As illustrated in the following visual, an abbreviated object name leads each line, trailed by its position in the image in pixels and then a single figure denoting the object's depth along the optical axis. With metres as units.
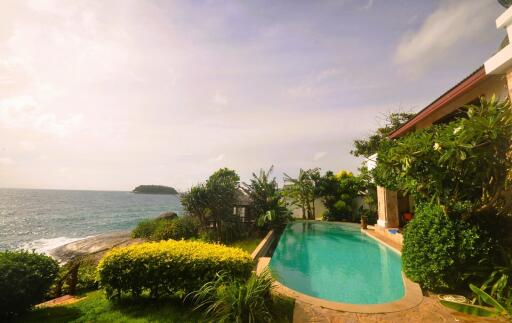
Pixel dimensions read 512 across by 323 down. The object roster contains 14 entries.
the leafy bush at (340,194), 22.86
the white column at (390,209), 15.60
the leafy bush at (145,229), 19.16
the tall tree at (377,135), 25.14
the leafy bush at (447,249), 6.42
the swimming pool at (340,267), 8.14
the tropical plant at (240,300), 4.89
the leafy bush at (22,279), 5.82
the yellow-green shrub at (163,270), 6.21
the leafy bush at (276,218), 17.66
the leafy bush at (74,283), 8.58
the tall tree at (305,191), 24.70
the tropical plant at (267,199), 18.39
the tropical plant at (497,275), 5.69
